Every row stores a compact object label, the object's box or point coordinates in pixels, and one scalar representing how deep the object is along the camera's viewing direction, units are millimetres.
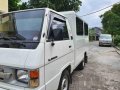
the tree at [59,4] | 10820
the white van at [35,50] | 1460
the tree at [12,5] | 8608
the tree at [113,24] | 16415
